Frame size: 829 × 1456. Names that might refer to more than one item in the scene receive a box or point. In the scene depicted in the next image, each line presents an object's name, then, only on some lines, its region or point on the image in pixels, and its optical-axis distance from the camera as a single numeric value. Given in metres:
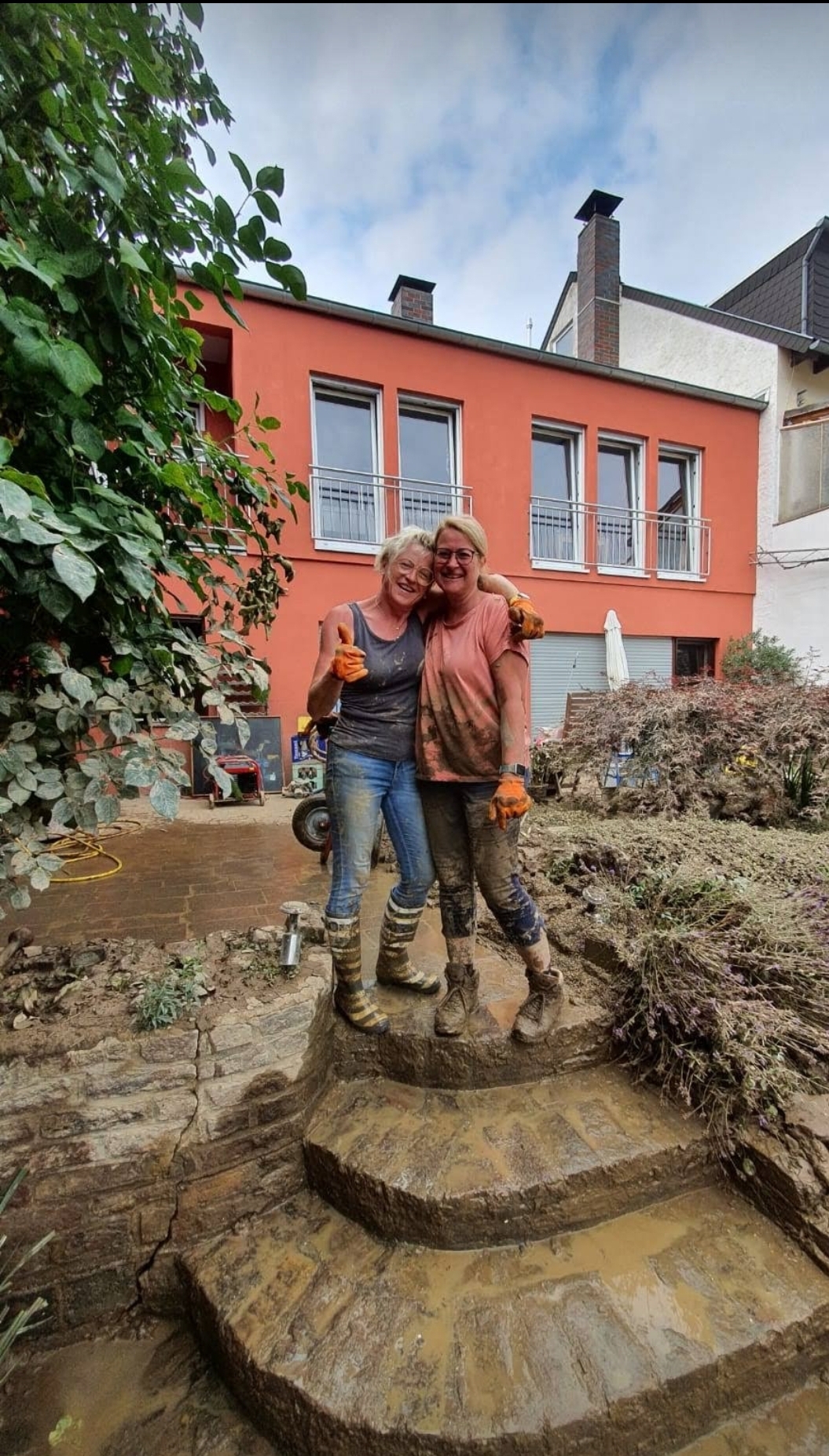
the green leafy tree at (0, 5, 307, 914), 1.12
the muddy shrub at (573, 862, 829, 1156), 1.67
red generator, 5.76
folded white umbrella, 8.52
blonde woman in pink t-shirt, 1.73
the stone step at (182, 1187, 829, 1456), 1.14
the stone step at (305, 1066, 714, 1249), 1.47
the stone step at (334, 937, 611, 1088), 1.82
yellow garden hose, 3.39
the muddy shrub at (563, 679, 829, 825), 3.86
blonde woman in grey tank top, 1.81
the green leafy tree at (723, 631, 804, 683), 9.00
